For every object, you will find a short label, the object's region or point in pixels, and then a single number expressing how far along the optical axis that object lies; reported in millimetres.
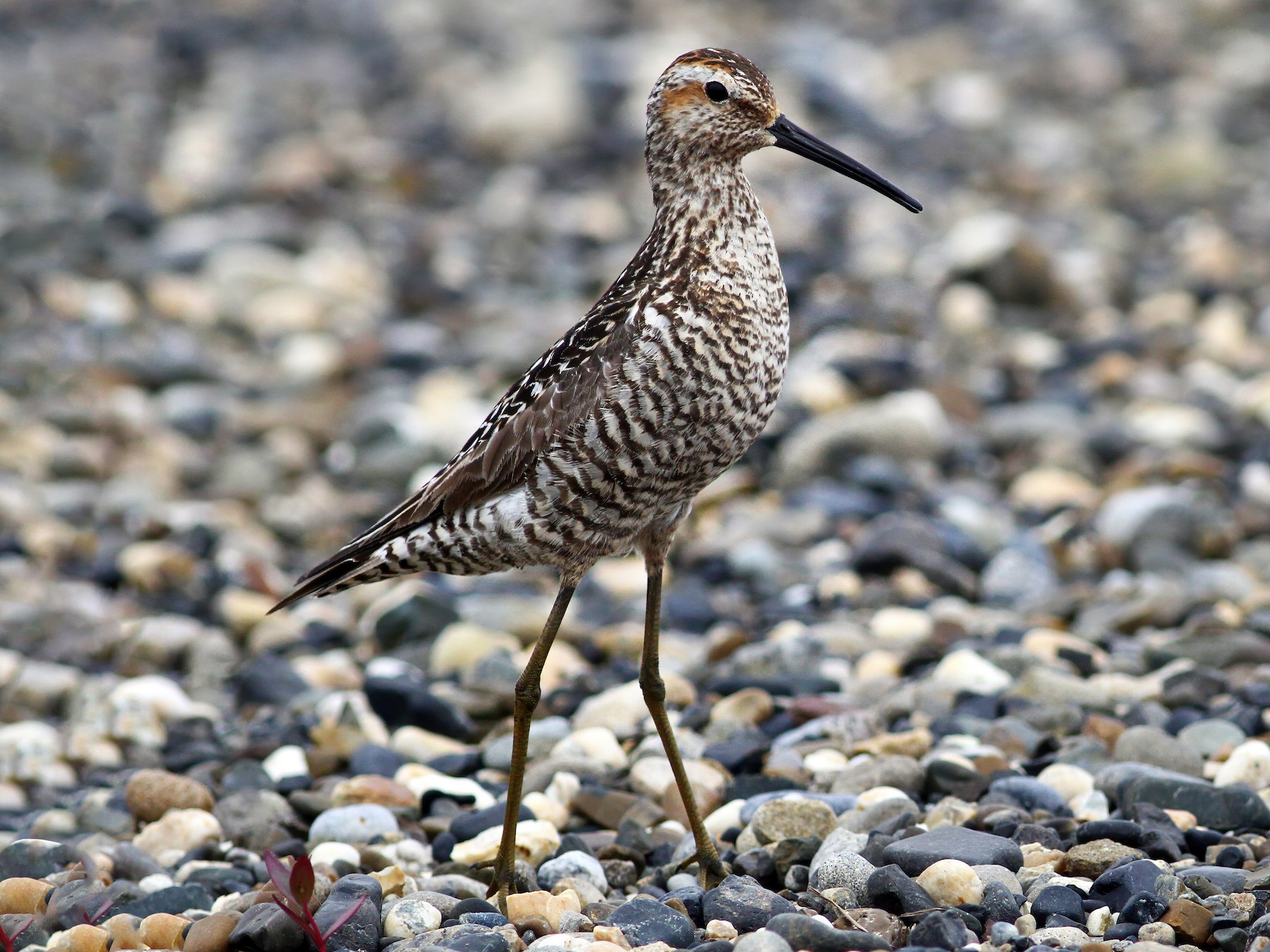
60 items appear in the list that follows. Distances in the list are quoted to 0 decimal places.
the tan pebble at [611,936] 10023
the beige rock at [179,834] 12820
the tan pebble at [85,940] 10430
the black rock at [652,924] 10180
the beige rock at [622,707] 14844
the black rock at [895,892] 10312
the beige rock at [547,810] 12953
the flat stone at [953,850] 10789
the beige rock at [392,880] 11406
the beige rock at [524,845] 12141
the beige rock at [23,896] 11234
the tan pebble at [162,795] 13414
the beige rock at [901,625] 16562
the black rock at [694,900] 10727
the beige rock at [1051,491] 20172
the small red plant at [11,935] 10312
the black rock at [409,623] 17375
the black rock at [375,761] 14133
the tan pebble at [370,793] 13281
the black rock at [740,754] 13680
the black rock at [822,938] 9555
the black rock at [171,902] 11258
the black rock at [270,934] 10312
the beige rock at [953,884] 10336
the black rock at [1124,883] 10250
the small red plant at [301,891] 9953
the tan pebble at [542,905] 10895
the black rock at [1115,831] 11203
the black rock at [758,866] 11680
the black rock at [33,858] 12055
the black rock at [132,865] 12273
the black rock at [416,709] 15078
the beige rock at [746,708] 14609
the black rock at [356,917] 10359
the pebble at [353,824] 12648
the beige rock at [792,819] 11914
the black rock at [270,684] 16281
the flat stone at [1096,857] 10812
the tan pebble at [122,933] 10633
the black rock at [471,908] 10961
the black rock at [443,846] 12531
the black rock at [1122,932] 9789
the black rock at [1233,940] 9641
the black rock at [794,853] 11531
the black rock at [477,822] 12750
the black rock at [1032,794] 12133
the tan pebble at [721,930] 10156
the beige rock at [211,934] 10414
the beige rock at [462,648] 16500
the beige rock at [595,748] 14133
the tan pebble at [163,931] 10641
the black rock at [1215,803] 11695
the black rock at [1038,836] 11367
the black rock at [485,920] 10719
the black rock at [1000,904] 10172
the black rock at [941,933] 9617
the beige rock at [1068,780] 12398
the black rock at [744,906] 10352
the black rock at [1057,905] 10164
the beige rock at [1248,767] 12328
